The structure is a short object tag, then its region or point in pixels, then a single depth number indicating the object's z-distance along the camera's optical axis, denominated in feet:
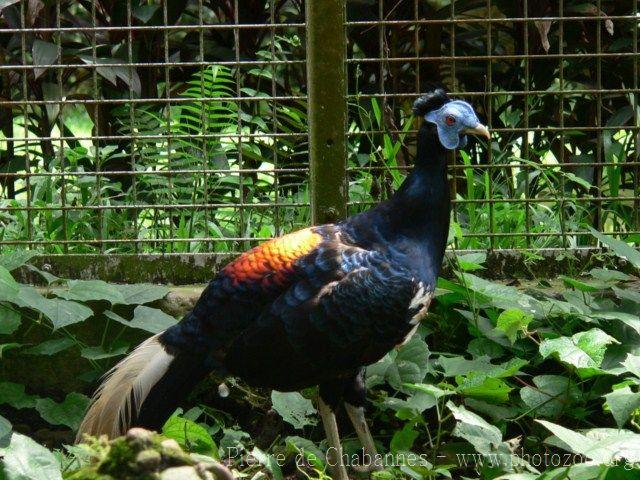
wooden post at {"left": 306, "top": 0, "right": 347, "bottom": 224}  29.66
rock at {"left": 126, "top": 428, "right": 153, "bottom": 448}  13.88
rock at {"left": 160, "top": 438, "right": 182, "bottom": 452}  14.16
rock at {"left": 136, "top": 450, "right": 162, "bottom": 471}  13.80
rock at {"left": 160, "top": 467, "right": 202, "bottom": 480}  13.78
